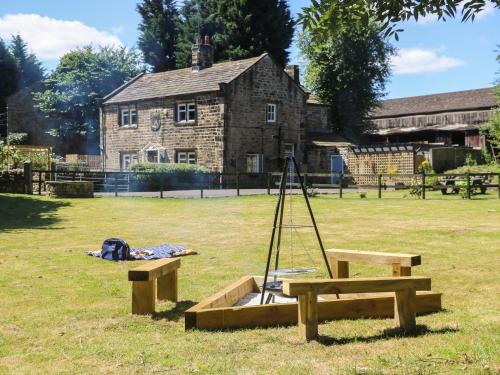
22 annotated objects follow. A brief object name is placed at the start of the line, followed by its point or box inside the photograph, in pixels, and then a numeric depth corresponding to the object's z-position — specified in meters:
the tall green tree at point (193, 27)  54.00
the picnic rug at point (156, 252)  9.71
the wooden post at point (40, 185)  26.38
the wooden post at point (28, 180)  26.50
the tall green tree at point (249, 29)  51.56
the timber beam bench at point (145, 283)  6.09
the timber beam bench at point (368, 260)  6.62
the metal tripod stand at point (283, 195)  6.11
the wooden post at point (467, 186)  25.08
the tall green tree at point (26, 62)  70.31
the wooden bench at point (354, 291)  5.27
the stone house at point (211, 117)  37.38
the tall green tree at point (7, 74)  64.40
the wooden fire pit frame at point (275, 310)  5.64
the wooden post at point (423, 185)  25.33
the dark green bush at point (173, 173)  32.56
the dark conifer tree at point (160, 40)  60.16
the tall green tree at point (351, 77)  54.88
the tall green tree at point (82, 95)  53.84
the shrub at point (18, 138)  52.78
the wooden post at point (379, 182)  26.57
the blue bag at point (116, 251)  9.54
